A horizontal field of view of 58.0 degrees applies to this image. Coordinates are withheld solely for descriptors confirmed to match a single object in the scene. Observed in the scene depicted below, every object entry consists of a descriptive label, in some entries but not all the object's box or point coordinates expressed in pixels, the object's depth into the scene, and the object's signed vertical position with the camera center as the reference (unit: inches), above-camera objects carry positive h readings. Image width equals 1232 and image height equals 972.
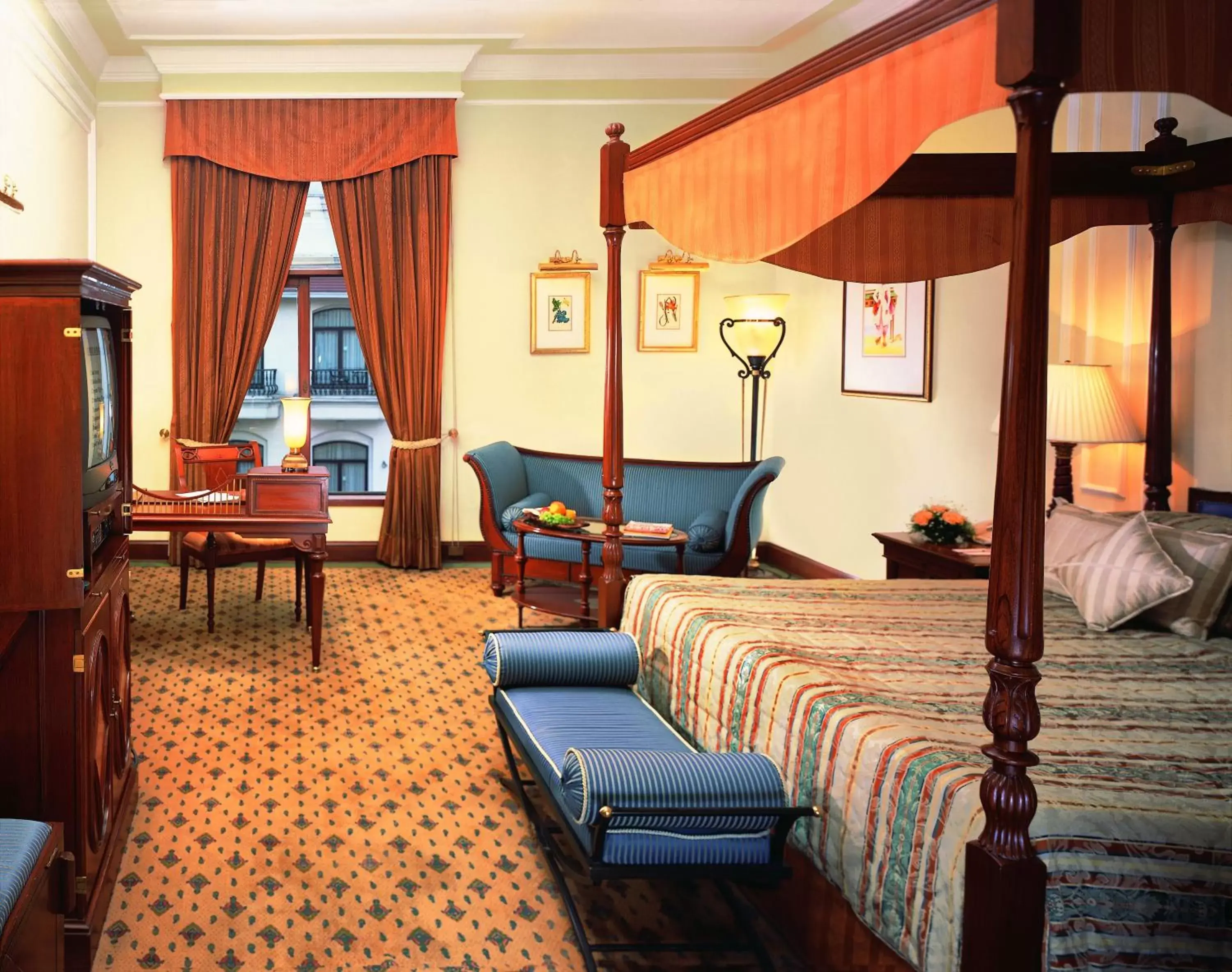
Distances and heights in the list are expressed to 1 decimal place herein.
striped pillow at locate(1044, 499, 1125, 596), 166.2 -18.3
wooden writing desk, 229.3 -22.5
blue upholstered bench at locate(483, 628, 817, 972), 113.7 -42.0
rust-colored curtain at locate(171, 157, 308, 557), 342.3 +41.7
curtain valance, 338.6 +83.6
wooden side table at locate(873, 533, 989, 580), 205.9 -28.6
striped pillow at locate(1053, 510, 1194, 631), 148.7 -22.2
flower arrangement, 219.9 -22.5
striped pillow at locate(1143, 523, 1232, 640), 147.6 -22.9
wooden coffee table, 267.4 -41.6
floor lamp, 328.5 +24.9
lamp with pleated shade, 186.5 +1.1
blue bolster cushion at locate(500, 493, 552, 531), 303.9 -28.0
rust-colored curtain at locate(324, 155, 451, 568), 344.8 +30.3
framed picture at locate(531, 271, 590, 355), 354.6 +30.9
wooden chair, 258.8 -32.4
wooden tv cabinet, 108.8 -17.8
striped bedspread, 85.4 -31.5
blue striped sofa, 288.0 -25.0
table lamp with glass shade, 251.3 -3.7
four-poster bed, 81.0 +24.9
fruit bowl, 276.4 -26.9
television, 118.2 -0.7
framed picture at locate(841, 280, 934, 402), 269.6 +18.8
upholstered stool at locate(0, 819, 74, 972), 83.6 -39.1
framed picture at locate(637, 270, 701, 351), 357.4 +32.2
